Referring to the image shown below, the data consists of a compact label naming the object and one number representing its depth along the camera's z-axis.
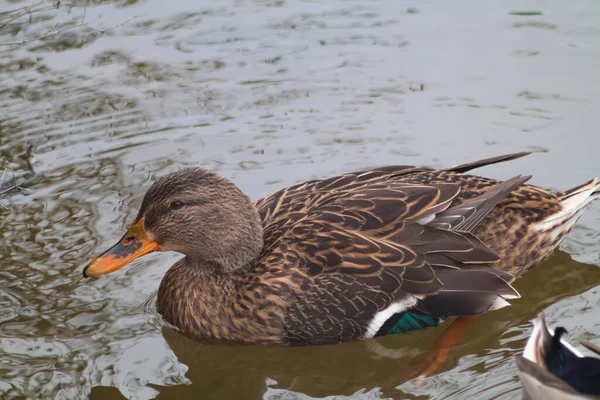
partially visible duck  9.92
